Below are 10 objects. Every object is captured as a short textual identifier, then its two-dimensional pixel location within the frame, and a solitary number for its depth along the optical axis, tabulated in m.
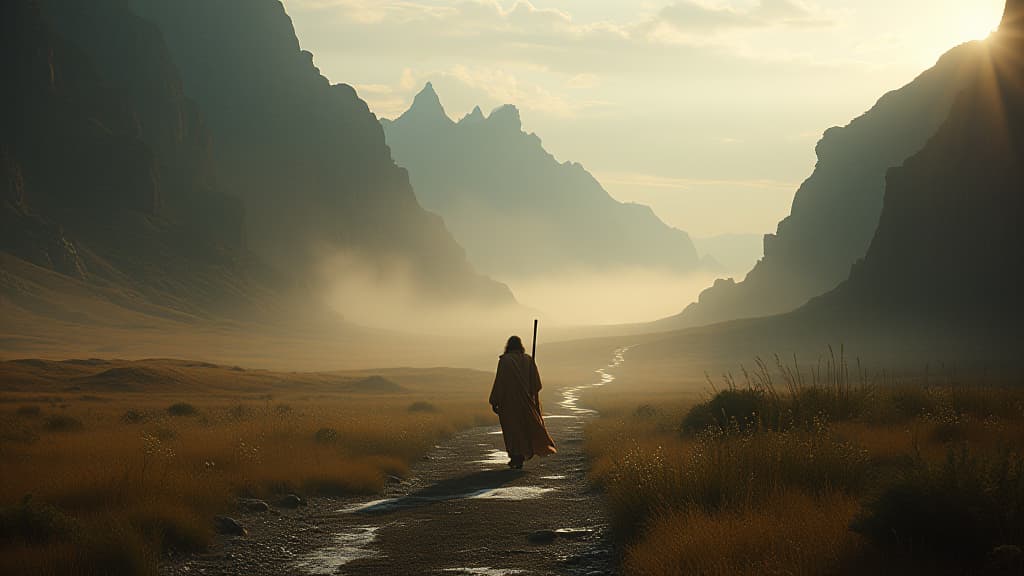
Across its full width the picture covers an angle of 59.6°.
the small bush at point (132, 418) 33.73
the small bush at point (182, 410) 38.94
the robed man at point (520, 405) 20.84
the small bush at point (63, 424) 30.30
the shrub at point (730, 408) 22.22
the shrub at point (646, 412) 36.78
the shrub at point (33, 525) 11.06
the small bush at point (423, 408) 44.91
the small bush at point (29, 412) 37.80
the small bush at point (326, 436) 23.69
